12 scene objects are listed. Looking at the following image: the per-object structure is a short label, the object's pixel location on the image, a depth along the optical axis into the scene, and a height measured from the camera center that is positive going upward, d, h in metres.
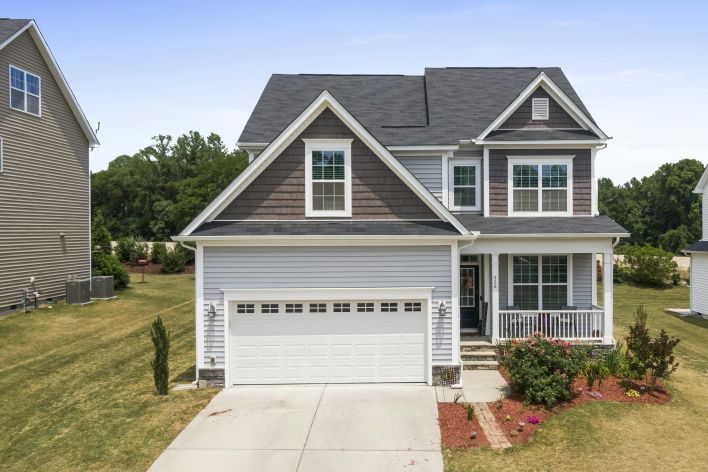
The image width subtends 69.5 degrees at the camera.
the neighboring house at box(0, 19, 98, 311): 20.83 +2.81
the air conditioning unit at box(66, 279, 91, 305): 23.34 -2.57
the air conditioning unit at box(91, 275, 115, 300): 25.02 -2.55
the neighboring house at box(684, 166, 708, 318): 21.98 -1.36
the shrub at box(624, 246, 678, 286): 31.97 -1.85
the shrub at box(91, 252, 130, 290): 27.28 -1.71
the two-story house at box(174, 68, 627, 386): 12.53 -0.70
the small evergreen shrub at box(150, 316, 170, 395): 11.66 -2.85
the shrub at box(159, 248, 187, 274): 37.12 -1.81
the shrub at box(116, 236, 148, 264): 38.84 -1.14
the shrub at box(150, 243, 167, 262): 37.56 -1.12
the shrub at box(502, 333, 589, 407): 10.77 -2.88
